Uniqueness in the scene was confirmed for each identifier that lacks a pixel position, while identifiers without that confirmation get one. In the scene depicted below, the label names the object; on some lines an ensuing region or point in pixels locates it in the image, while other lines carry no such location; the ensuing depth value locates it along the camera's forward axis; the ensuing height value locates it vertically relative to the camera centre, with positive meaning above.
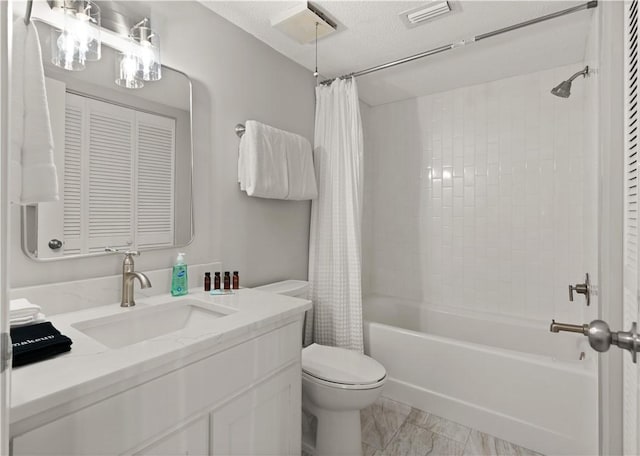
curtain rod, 1.55 +1.00
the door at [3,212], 0.39 +0.02
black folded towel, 0.77 -0.29
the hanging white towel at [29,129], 0.87 +0.26
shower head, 1.79 +0.75
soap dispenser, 1.47 -0.23
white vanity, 0.71 -0.41
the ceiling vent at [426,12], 1.66 +1.09
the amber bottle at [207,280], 1.59 -0.26
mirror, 1.18 +0.25
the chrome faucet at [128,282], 1.29 -0.22
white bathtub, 1.65 -0.86
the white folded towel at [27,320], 0.90 -0.27
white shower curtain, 2.19 +0.01
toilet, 1.53 -0.78
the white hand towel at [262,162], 1.79 +0.35
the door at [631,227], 0.59 +0.00
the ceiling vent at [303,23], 1.69 +1.07
